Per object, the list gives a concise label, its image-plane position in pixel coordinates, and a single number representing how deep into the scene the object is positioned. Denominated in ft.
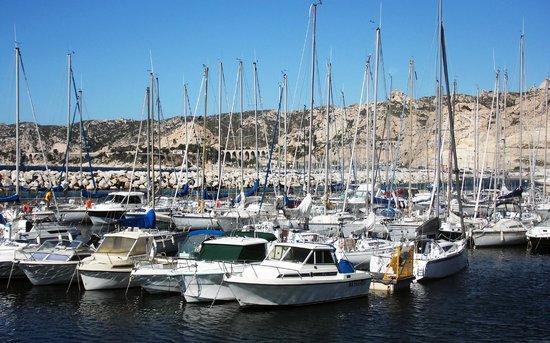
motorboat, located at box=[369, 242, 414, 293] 81.56
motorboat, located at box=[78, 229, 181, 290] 79.25
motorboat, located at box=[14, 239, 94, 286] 81.56
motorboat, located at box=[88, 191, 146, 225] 155.74
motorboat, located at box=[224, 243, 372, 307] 68.85
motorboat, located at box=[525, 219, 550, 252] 120.78
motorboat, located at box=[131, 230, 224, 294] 76.43
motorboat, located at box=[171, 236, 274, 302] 72.90
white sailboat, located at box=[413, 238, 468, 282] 88.38
